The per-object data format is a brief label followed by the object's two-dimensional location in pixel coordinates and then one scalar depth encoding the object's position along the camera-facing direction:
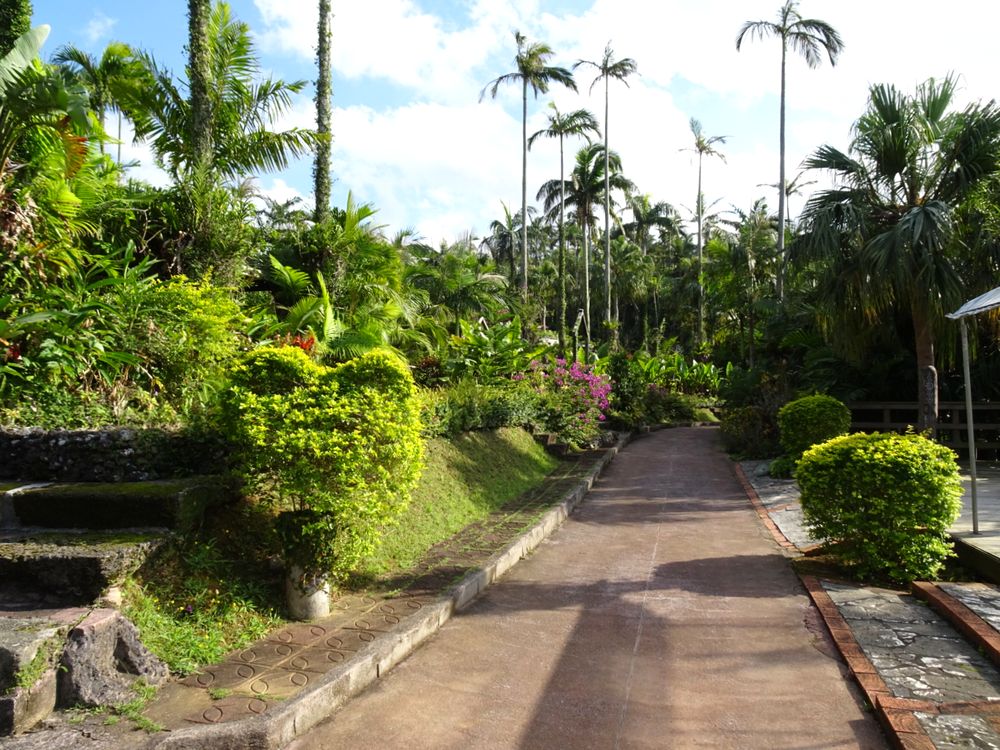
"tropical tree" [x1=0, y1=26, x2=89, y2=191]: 6.46
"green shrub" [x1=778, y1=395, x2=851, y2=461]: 12.14
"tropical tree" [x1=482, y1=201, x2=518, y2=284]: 60.59
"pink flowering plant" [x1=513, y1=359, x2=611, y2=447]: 16.00
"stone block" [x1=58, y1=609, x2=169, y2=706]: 3.50
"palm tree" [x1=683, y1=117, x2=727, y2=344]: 39.72
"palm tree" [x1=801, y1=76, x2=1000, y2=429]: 11.38
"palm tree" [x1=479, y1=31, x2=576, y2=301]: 28.91
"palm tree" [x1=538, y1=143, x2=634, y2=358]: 31.09
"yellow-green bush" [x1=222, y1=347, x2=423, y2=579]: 4.84
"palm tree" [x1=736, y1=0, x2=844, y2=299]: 23.81
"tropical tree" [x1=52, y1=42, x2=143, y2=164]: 15.70
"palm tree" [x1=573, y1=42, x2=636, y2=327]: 29.67
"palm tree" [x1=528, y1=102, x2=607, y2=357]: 30.75
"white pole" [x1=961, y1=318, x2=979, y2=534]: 6.92
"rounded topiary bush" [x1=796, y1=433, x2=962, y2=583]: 6.07
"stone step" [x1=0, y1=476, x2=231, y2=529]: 4.67
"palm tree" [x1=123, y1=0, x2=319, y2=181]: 10.08
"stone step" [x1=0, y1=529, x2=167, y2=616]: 4.06
